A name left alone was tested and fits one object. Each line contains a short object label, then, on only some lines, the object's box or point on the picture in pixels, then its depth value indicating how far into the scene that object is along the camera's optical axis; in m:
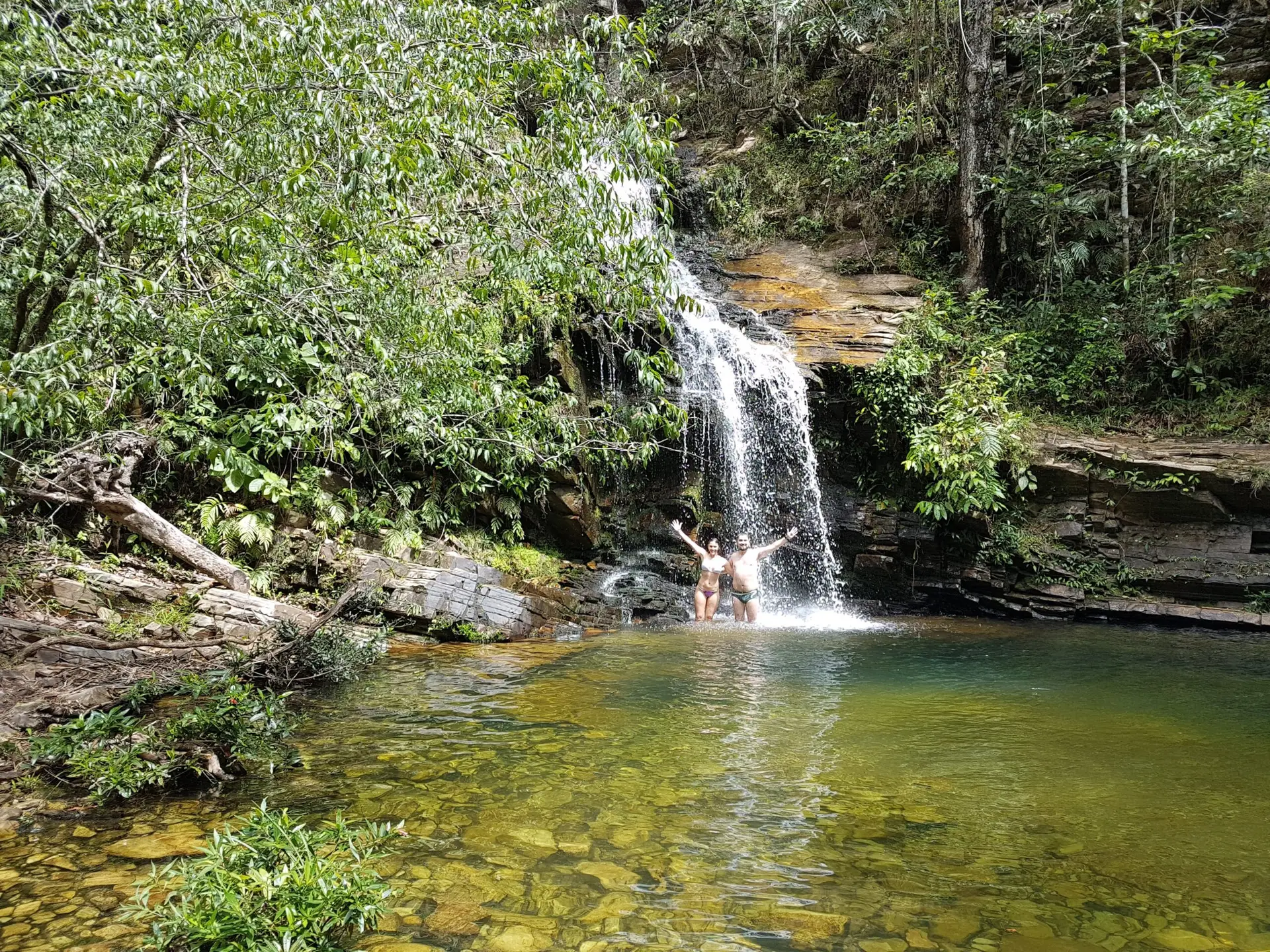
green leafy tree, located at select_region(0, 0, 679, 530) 4.42
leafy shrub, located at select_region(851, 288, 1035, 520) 11.37
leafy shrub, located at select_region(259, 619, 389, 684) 5.83
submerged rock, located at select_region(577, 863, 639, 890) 3.05
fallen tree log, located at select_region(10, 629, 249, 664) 5.28
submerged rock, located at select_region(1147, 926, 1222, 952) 2.62
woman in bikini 11.39
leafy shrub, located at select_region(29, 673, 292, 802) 3.66
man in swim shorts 11.30
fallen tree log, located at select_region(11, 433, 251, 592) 7.73
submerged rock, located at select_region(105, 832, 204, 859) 3.09
